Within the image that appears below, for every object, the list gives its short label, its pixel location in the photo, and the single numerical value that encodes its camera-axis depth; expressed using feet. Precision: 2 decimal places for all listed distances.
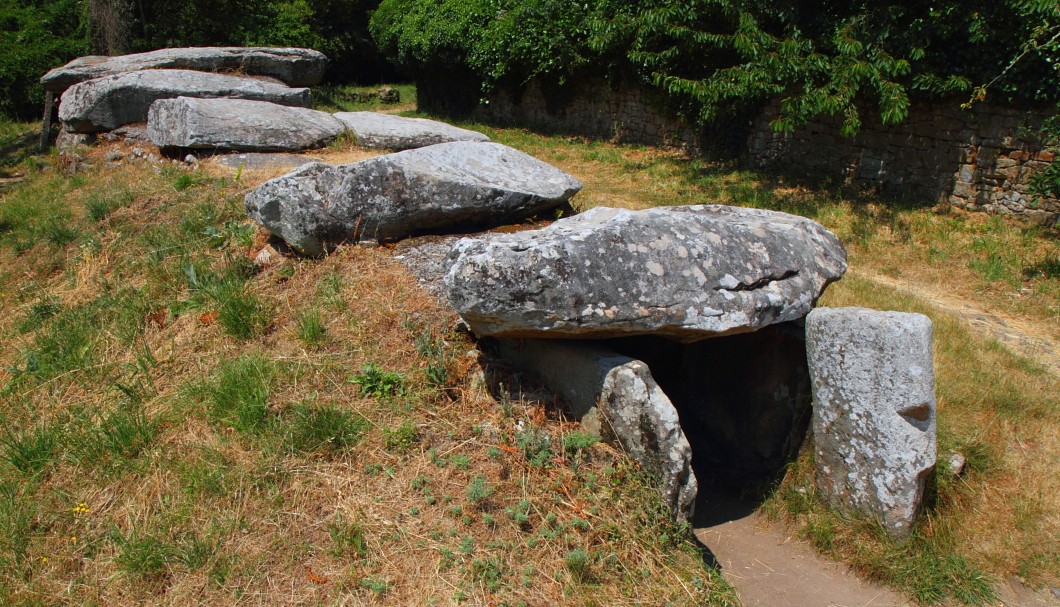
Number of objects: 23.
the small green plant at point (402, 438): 12.78
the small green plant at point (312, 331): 14.88
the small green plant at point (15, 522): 11.12
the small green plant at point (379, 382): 13.78
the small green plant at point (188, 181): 22.71
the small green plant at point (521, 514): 11.66
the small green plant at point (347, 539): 11.00
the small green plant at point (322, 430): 12.64
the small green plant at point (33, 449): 12.71
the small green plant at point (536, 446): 12.68
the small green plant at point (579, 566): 11.16
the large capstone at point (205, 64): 33.94
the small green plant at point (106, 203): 22.38
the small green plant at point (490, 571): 10.70
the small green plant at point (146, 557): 10.73
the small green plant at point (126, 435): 12.79
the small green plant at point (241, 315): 15.49
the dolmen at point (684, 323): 11.94
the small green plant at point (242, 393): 12.99
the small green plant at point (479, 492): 11.85
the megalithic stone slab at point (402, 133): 25.32
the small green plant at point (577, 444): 12.87
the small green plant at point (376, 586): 10.48
